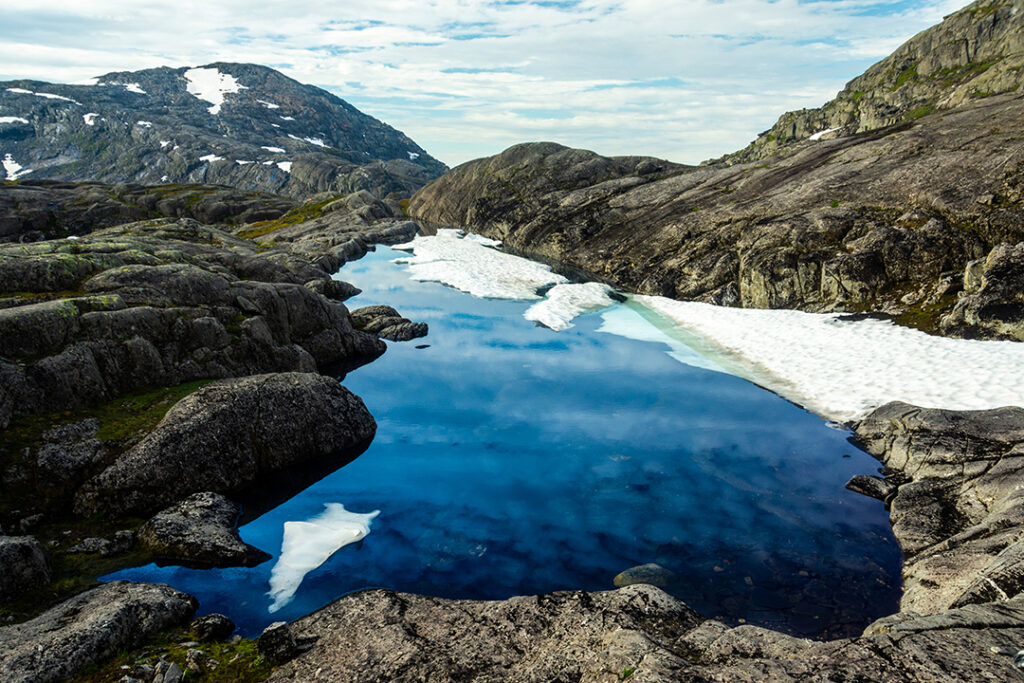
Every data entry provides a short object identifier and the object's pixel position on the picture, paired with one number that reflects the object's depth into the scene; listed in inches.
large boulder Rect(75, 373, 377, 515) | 787.4
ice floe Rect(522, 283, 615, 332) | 2079.5
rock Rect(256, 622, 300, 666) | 508.7
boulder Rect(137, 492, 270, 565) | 718.5
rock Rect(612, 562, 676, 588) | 707.4
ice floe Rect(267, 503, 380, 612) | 704.4
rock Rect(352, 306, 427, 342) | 1863.9
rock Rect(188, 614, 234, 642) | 559.2
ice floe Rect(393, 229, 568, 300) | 2600.9
